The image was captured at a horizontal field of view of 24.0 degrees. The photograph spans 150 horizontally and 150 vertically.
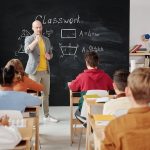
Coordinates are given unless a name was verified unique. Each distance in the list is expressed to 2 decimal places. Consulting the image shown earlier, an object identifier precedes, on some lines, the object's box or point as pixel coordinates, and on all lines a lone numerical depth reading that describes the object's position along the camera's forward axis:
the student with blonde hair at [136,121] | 1.89
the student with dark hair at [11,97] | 3.39
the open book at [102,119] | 2.55
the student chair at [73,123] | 4.56
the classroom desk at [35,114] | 3.52
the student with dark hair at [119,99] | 2.93
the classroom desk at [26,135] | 2.45
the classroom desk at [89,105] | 3.44
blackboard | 6.71
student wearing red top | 4.47
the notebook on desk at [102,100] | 3.49
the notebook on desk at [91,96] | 3.72
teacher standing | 5.56
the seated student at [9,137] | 2.38
